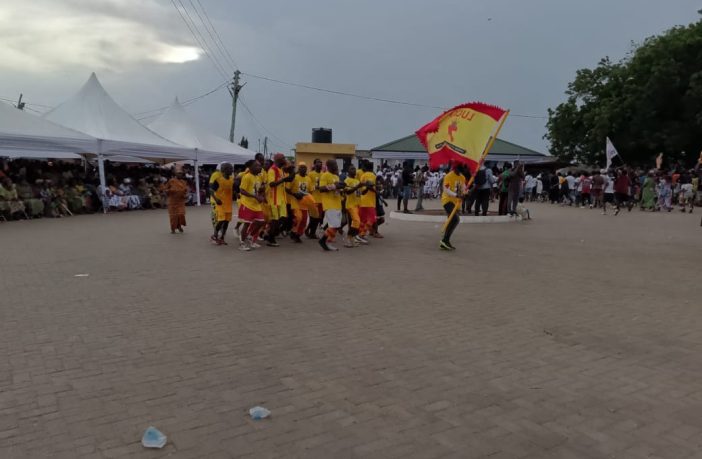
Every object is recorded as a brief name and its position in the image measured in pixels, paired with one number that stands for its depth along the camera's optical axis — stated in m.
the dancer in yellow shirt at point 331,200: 9.35
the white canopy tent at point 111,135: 17.50
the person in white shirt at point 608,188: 19.59
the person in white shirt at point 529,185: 26.82
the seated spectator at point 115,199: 18.46
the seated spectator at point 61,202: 16.53
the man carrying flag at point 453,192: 9.18
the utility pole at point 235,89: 37.95
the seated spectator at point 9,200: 14.54
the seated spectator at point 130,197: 19.33
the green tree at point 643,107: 27.05
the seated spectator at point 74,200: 17.16
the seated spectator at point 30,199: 15.45
